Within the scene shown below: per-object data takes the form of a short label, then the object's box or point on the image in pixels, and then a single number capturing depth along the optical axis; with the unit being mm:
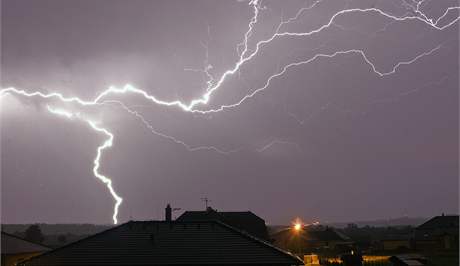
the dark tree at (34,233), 69375
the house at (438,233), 52250
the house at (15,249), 28844
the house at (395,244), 51438
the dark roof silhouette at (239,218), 47500
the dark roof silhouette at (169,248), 18672
